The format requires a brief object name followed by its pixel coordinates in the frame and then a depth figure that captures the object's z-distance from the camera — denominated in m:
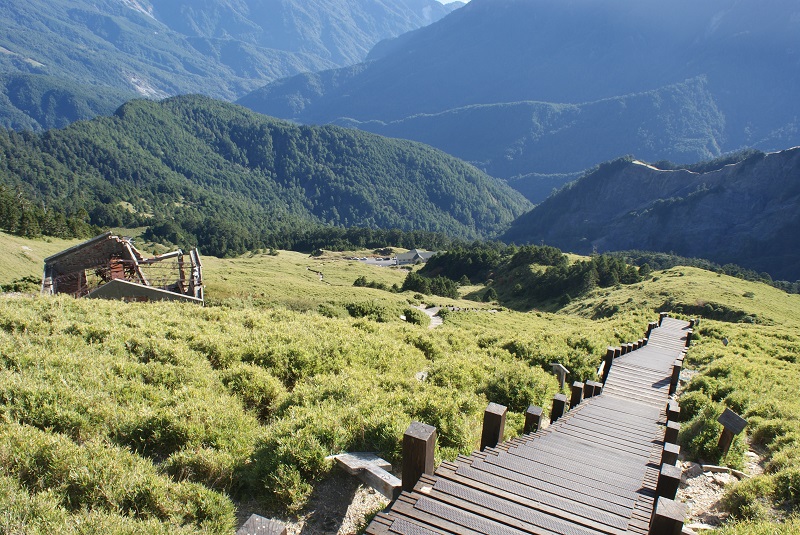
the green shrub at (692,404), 12.95
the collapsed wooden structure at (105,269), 26.80
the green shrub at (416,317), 34.02
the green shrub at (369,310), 30.60
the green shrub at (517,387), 11.96
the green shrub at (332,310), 28.78
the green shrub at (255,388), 9.53
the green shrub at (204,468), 6.47
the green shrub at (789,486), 7.48
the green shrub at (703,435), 10.01
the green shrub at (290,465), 6.27
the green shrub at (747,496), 7.39
